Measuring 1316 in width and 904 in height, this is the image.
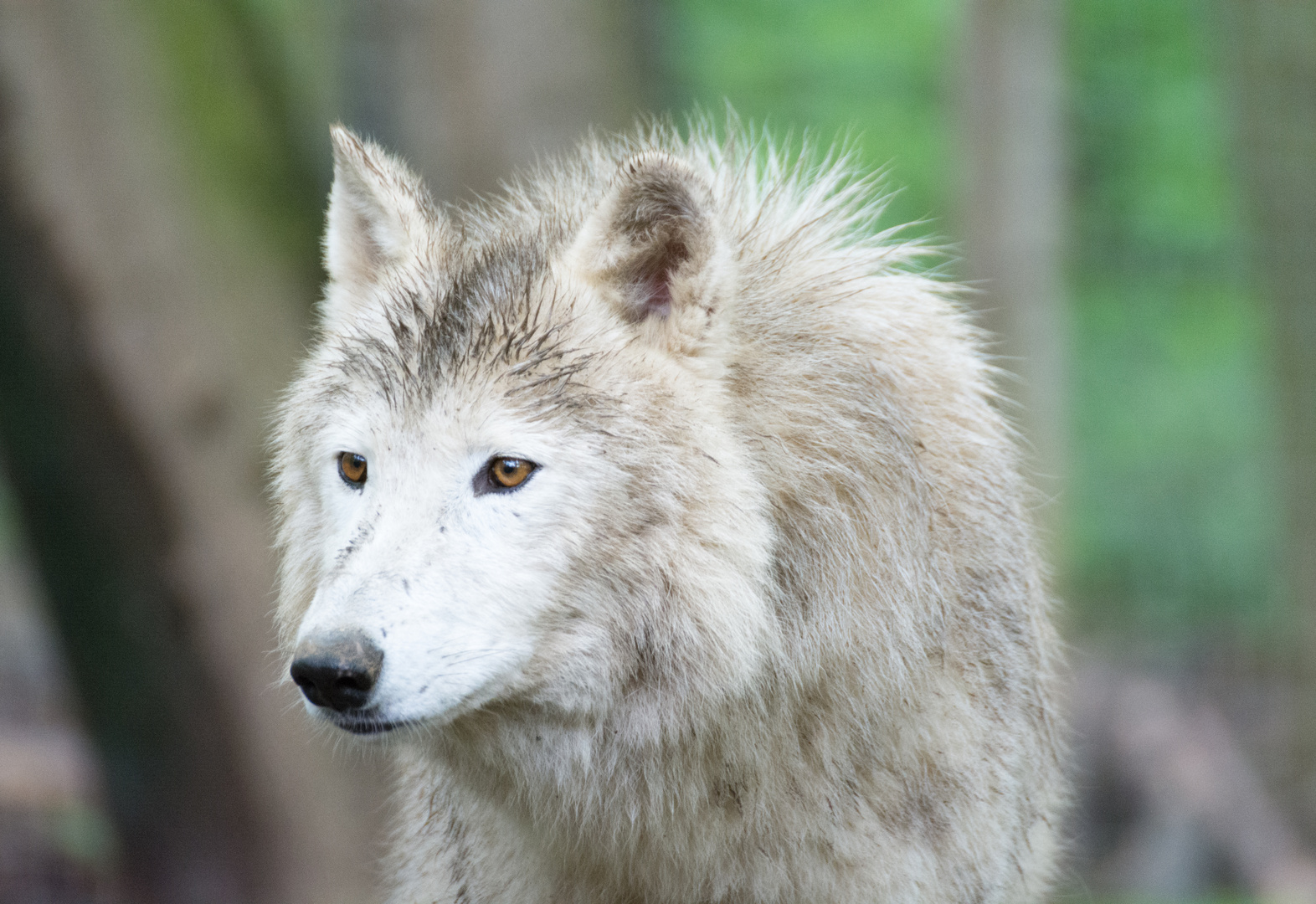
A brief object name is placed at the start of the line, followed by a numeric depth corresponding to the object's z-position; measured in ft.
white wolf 21.18
